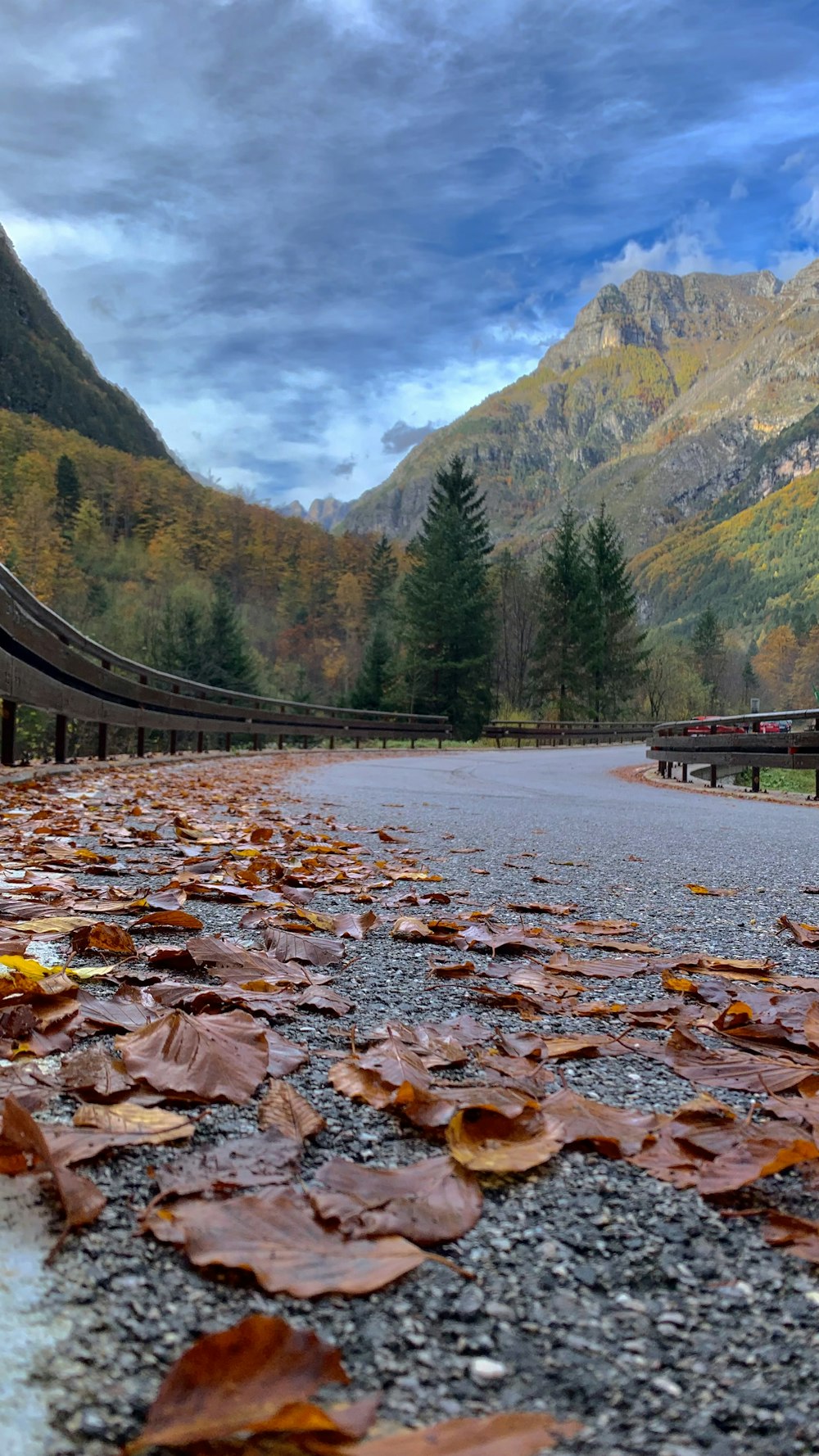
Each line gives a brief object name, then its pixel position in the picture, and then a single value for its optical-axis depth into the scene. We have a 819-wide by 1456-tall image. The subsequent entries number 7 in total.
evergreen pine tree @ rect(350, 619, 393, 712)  43.00
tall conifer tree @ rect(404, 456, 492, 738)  39.97
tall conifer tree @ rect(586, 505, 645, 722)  52.00
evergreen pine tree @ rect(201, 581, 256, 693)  41.22
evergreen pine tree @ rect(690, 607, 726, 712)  79.25
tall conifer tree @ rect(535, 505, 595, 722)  48.19
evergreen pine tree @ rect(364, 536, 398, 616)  71.00
